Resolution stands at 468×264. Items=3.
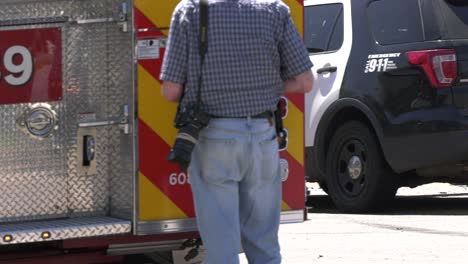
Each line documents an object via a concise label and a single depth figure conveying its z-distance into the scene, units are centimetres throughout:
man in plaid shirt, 984
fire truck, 1095
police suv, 1852
